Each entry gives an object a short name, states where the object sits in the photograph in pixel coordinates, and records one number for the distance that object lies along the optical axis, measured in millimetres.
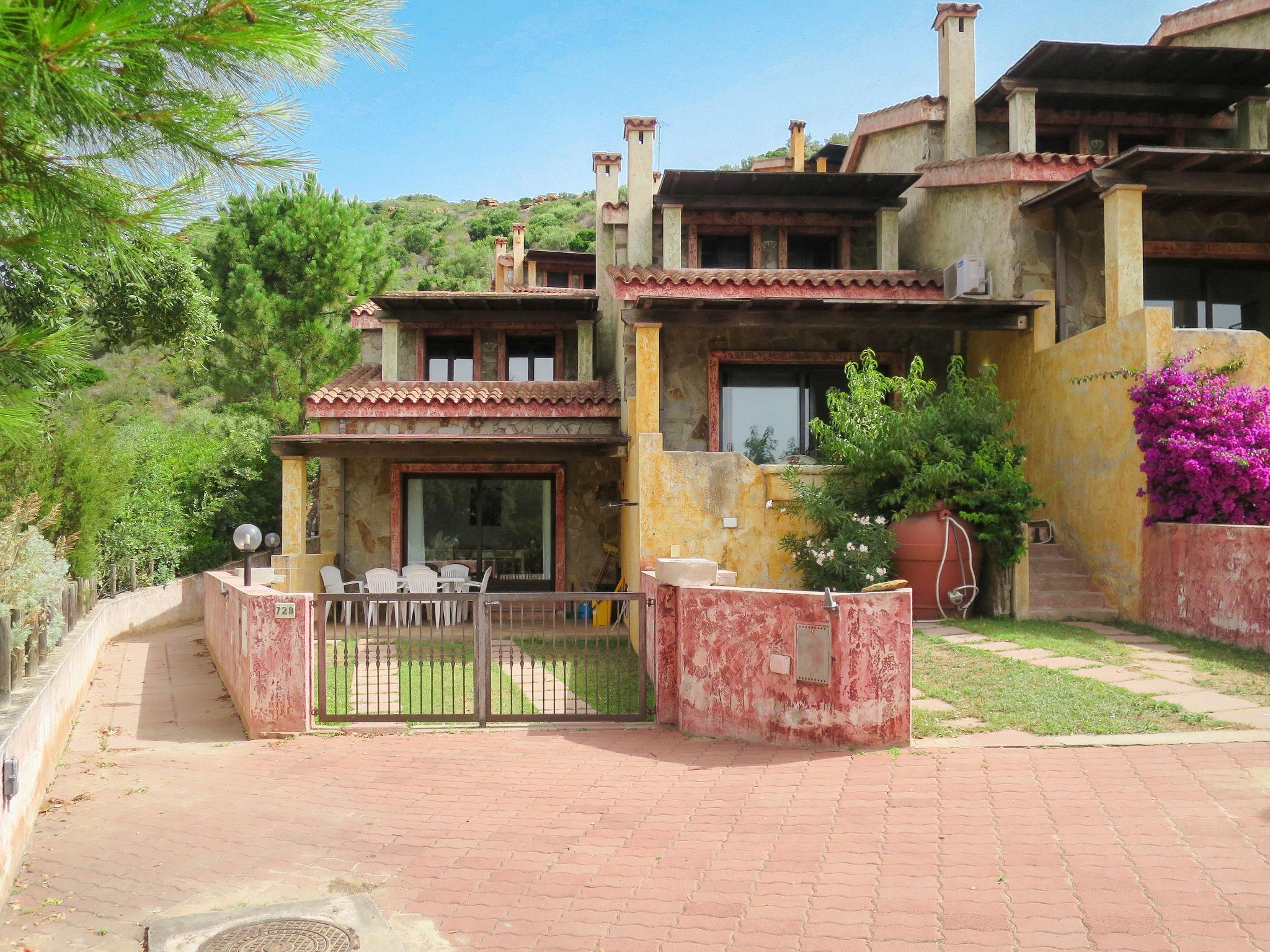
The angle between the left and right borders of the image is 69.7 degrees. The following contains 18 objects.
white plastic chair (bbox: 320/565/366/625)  14672
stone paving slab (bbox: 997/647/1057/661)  8803
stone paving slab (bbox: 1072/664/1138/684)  7977
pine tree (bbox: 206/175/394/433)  23547
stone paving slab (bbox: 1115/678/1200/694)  7473
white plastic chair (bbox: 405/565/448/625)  14250
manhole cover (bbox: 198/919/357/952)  3846
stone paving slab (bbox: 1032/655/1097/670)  8500
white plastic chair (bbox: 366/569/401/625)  14344
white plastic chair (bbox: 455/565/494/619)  14469
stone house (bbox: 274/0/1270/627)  11391
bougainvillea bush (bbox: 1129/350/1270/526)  9781
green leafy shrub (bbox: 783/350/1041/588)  11047
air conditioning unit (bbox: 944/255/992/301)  13625
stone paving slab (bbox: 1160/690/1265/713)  6949
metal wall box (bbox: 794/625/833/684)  6523
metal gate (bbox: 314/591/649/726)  7691
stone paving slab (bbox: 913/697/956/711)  7359
